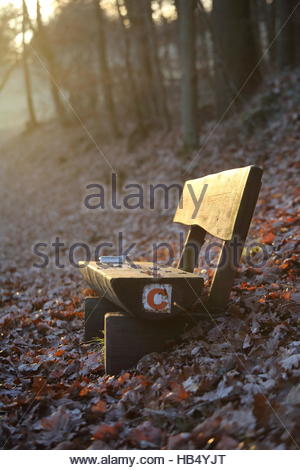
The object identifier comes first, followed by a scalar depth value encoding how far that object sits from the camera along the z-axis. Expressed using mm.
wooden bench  3289
